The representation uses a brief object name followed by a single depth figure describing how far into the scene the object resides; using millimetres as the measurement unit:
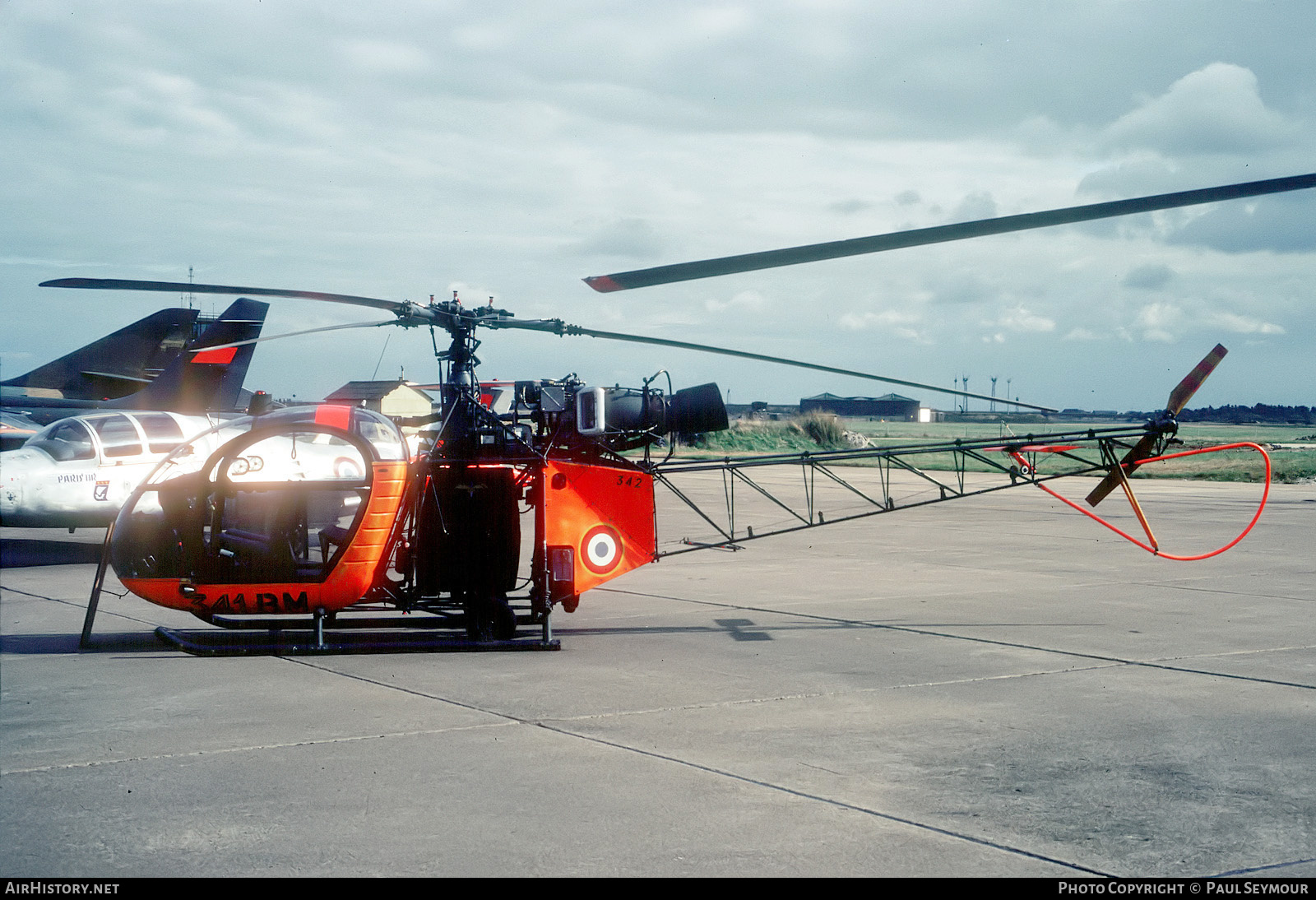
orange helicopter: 8805
